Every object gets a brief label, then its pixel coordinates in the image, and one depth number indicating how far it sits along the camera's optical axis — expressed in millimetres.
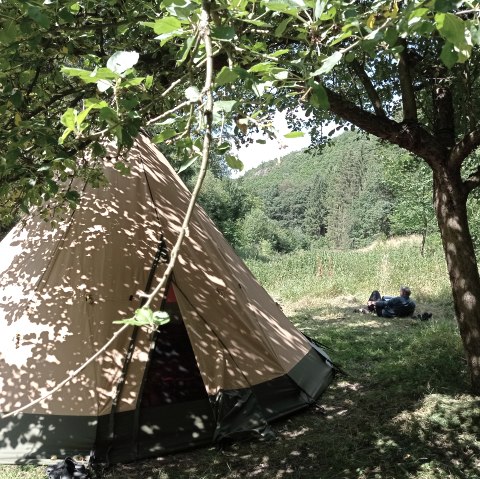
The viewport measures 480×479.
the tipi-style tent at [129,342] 4137
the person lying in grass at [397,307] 9547
